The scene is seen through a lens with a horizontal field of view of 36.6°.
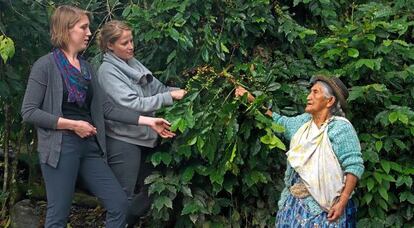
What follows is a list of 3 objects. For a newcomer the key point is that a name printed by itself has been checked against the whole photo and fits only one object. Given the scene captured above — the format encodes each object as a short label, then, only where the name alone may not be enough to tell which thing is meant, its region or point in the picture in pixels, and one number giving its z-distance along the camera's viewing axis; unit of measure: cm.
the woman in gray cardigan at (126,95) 398
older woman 345
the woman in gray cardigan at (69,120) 362
